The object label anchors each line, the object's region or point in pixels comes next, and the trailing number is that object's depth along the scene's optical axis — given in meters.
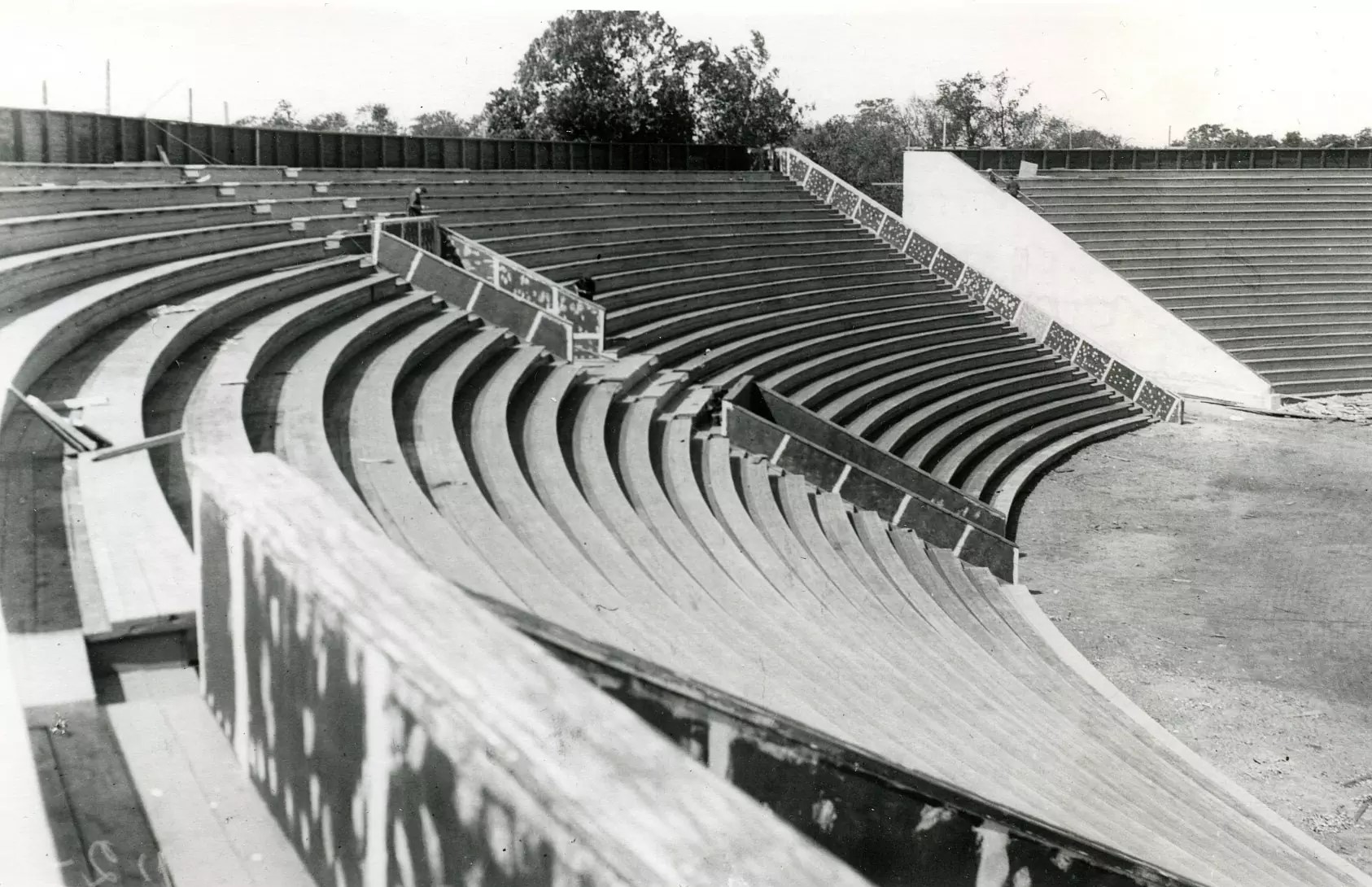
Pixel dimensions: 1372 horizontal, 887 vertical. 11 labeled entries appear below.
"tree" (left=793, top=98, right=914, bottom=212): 32.06
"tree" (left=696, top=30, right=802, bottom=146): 30.70
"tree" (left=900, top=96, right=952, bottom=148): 43.91
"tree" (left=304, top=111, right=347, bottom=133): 44.91
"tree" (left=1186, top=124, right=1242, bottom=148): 48.03
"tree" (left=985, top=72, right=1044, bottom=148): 39.81
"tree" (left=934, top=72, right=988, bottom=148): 40.00
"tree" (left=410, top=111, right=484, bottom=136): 42.84
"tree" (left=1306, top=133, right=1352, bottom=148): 38.06
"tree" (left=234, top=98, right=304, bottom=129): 36.09
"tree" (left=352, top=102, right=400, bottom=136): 37.28
